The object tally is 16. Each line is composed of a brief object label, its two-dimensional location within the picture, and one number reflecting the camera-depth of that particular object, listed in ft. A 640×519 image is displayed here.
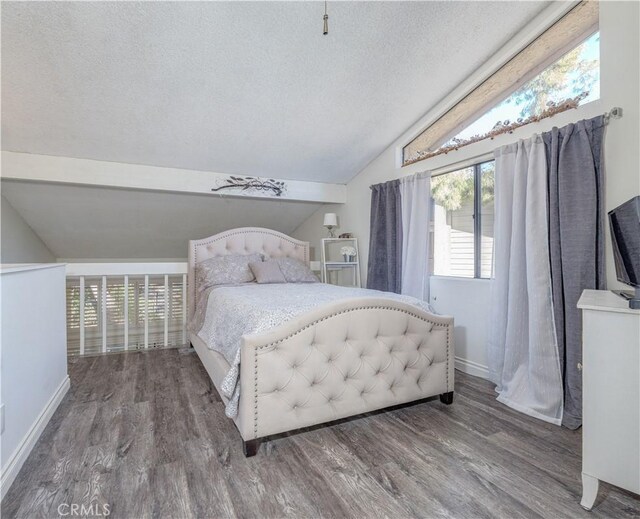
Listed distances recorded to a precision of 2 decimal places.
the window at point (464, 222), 9.71
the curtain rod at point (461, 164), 9.37
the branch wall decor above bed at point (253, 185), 13.33
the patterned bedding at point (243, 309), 6.01
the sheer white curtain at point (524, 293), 7.37
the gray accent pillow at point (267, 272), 11.65
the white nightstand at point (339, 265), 14.51
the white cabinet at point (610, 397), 4.16
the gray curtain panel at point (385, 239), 12.14
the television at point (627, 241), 4.60
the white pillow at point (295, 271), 12.29
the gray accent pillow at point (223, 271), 11.44
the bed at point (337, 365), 5.70
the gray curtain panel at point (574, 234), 6.77
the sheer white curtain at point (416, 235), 11.02
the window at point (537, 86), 7.40
